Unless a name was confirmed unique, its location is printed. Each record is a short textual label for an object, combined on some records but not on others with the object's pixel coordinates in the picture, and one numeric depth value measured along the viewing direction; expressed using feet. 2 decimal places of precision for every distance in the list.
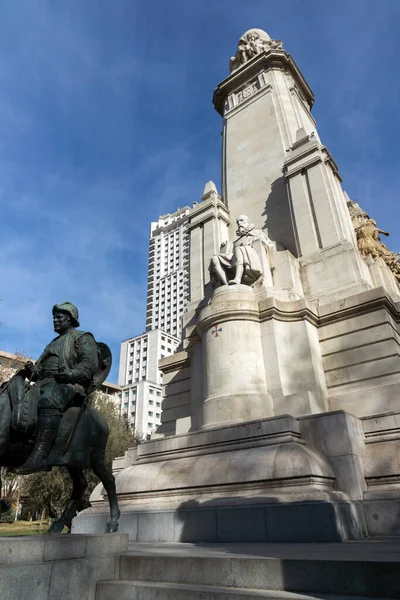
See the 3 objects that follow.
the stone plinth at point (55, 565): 13.24
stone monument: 25.64
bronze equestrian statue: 17.22
